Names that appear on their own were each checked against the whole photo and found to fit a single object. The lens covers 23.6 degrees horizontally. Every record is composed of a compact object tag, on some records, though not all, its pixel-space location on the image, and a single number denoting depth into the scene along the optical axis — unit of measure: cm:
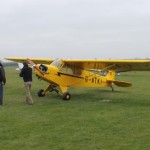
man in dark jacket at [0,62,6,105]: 1391
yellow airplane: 1622
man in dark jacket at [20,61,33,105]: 1460
